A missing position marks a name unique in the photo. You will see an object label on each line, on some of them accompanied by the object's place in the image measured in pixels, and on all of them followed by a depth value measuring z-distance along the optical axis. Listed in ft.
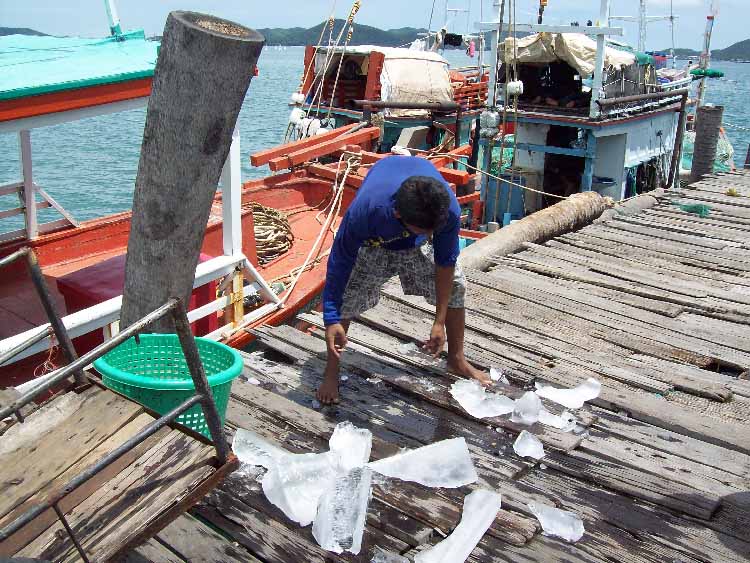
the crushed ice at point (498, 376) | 14.53
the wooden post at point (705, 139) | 36.70
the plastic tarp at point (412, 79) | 57.21
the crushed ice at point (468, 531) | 9.02
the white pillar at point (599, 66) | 45.60
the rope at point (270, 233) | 23.26
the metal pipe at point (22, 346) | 8.81
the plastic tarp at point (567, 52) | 53.01
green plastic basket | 10.02
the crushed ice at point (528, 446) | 11.80
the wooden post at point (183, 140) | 8.79
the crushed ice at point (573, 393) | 13.69
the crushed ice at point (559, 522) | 9.80
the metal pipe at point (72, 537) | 6.69
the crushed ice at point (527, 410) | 12.84
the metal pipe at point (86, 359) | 6.69
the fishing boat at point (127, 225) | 13.43
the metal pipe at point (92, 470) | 6.27
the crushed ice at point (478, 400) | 13.01
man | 10.93
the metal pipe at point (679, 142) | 45.16
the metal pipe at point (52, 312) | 8.85
